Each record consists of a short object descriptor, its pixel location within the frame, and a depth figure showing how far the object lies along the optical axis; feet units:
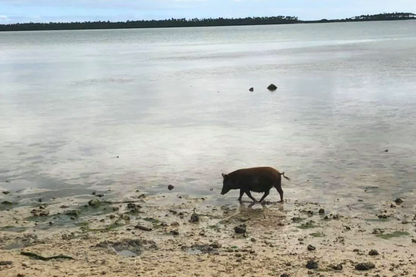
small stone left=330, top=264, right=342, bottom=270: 26.18
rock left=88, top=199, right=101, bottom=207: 37.32
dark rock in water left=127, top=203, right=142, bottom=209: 36.50
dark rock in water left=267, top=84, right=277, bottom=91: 102.39
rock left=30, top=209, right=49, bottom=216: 35.64
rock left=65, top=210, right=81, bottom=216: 35.57
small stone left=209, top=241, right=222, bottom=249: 29.60
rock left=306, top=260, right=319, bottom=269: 26.43
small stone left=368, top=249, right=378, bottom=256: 27.91
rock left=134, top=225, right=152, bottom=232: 32.45
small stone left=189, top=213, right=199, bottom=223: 33.78
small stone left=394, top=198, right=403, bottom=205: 36.15
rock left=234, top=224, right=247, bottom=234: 31.86
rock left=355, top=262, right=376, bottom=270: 26.05
